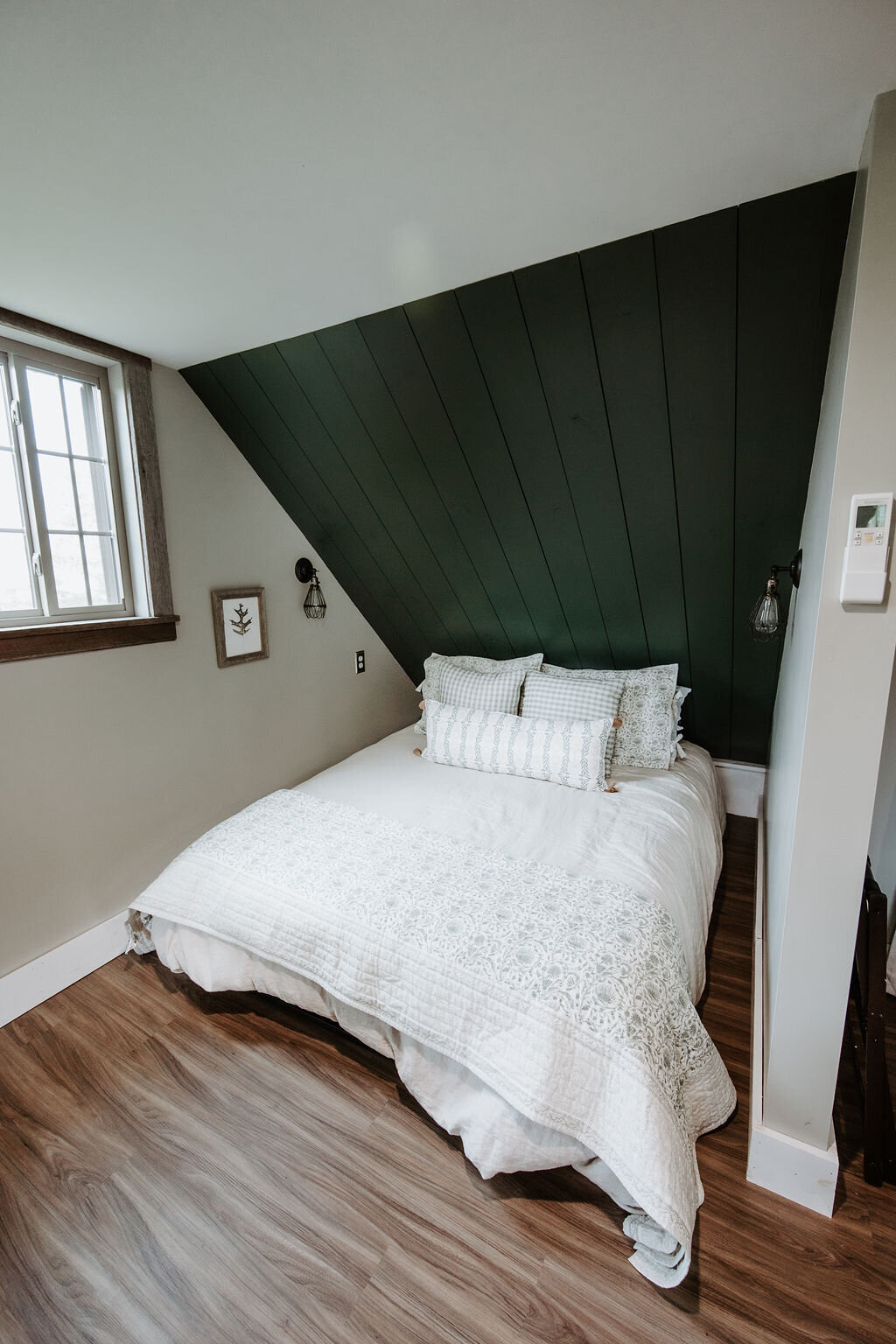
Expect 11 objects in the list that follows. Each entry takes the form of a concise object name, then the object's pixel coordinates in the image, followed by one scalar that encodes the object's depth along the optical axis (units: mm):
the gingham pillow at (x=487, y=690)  2578
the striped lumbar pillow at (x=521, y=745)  2180
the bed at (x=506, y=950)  1109
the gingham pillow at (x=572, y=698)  2363
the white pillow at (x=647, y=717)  2363
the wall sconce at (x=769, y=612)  1677
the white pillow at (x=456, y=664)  2684
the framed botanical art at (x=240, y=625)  2316
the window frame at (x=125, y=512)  1746
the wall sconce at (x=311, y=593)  2673
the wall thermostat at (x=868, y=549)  939
